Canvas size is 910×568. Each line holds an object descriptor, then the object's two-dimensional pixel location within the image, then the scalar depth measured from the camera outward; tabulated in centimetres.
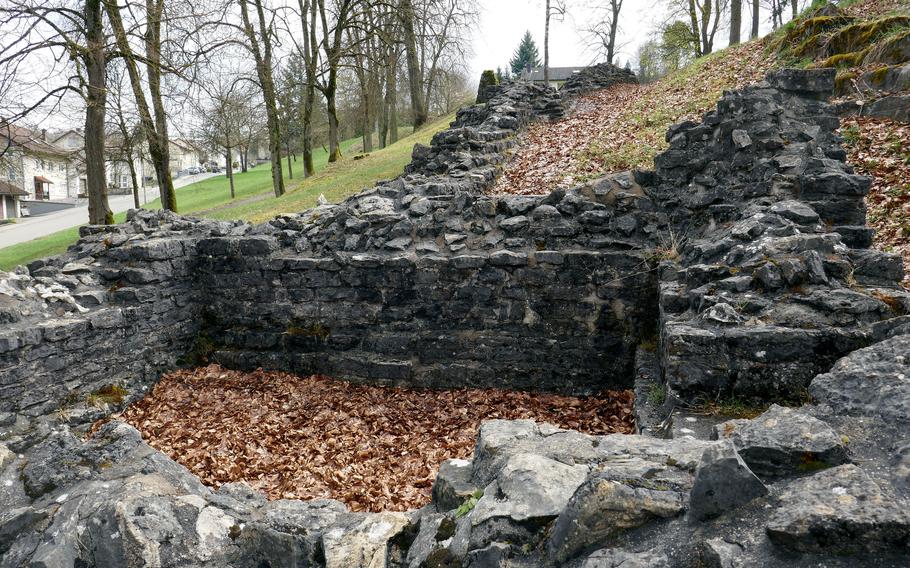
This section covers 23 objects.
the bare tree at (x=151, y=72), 1380
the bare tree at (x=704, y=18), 2847
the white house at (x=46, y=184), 5496
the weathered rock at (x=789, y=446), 211
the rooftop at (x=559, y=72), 7731
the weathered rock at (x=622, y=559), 189
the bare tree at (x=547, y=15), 2787
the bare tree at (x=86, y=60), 1246
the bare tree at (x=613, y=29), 3191
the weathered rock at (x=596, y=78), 2420
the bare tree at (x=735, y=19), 2394
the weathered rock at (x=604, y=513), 205
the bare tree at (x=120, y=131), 1585
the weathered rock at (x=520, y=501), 224
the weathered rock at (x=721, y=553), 176
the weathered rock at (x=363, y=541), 269
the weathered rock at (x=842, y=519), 167
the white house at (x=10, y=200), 4269
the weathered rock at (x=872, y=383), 248
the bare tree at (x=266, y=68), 2059
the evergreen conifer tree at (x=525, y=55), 6209
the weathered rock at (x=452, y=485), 291
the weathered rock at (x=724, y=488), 198
